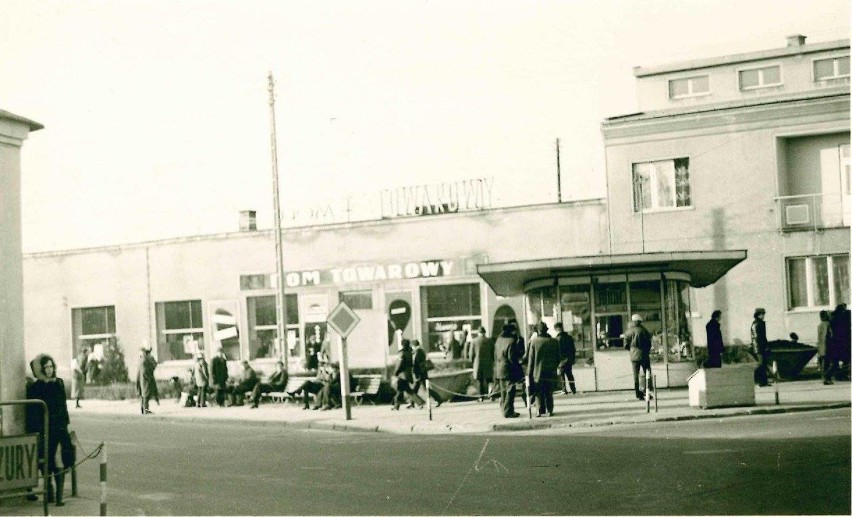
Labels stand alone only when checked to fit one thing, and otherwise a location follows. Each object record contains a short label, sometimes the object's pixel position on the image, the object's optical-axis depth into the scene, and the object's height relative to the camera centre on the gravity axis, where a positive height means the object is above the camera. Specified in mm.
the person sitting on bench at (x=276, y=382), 27859 -1550
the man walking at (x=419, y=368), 24250 -1185
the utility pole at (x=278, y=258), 31933 +1841
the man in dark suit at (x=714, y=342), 23422 -846
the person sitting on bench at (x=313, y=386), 26156 -1578
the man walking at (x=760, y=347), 23156 -994
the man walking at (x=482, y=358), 24078 -1003
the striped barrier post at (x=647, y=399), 19297 -1638
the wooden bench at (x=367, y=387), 26328 -1678
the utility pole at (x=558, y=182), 57950 +6619
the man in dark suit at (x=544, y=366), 20047 -1023
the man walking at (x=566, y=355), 23609 -996
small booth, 23969 -71
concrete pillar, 11898 +609
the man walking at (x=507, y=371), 20219 -1093
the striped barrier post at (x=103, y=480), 10383 -1436
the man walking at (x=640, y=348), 21172 -816
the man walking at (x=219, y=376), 28484 -1361
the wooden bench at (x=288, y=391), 27484 -1771
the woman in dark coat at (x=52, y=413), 11891 -911
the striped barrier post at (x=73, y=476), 12604 -1672
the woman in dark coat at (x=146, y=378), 28250 -1337
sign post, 22344 -158
